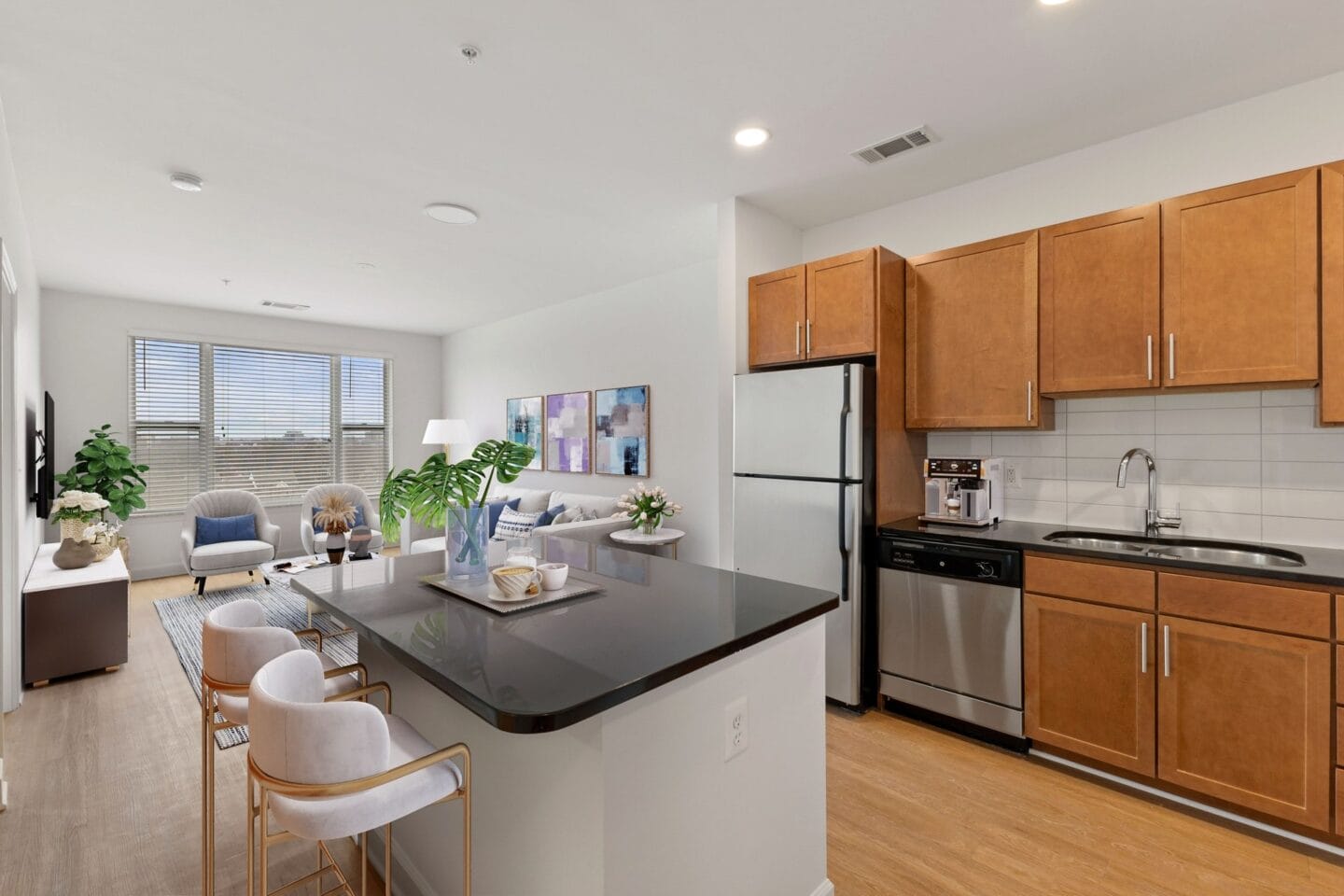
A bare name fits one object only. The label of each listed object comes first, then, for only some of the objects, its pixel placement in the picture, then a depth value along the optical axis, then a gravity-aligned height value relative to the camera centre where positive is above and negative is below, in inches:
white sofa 177.0 -21.4
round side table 169.3 -25.6
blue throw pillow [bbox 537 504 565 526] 213.2 -24.4
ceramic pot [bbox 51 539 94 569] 150.9 -27.2
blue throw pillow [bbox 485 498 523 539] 228.2 -23.2
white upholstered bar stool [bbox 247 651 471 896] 43.5 -23.9
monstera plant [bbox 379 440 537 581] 72.0 -6.2
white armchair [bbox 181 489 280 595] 202.2 -34.3
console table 133.8 -39.5
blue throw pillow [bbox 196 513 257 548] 212.2 -29.4
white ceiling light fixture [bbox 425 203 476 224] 141.3 +53.9
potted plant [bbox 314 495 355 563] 176.9 -24.3
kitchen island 46.3 -25.3
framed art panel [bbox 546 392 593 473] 229.5 +5.3
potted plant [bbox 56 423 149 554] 206.1 -9.8
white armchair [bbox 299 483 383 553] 227.5 -25.3
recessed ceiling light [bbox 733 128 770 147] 106.6 +54.1
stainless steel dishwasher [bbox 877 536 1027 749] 102.0 -33.0
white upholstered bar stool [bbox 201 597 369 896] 60.1 -21.8
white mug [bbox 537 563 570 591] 69.6 -14.7
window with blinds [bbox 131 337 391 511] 237.9 +10.6
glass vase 75.8 -12.1
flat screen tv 165.6 -4.5
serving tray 63.9 -16.5
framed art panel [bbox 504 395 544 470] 251.8 +9.7
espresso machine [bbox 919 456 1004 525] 116.0 -8.7
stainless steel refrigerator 115.4 -8.9
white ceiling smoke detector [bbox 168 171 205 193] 122.3 +52.8
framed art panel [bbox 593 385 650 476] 206.7 +4.9
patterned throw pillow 215.7 -27.9
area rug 146.7 -50.5
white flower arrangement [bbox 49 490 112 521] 153.7 -15.3
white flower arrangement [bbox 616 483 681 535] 174.9 -18.0
